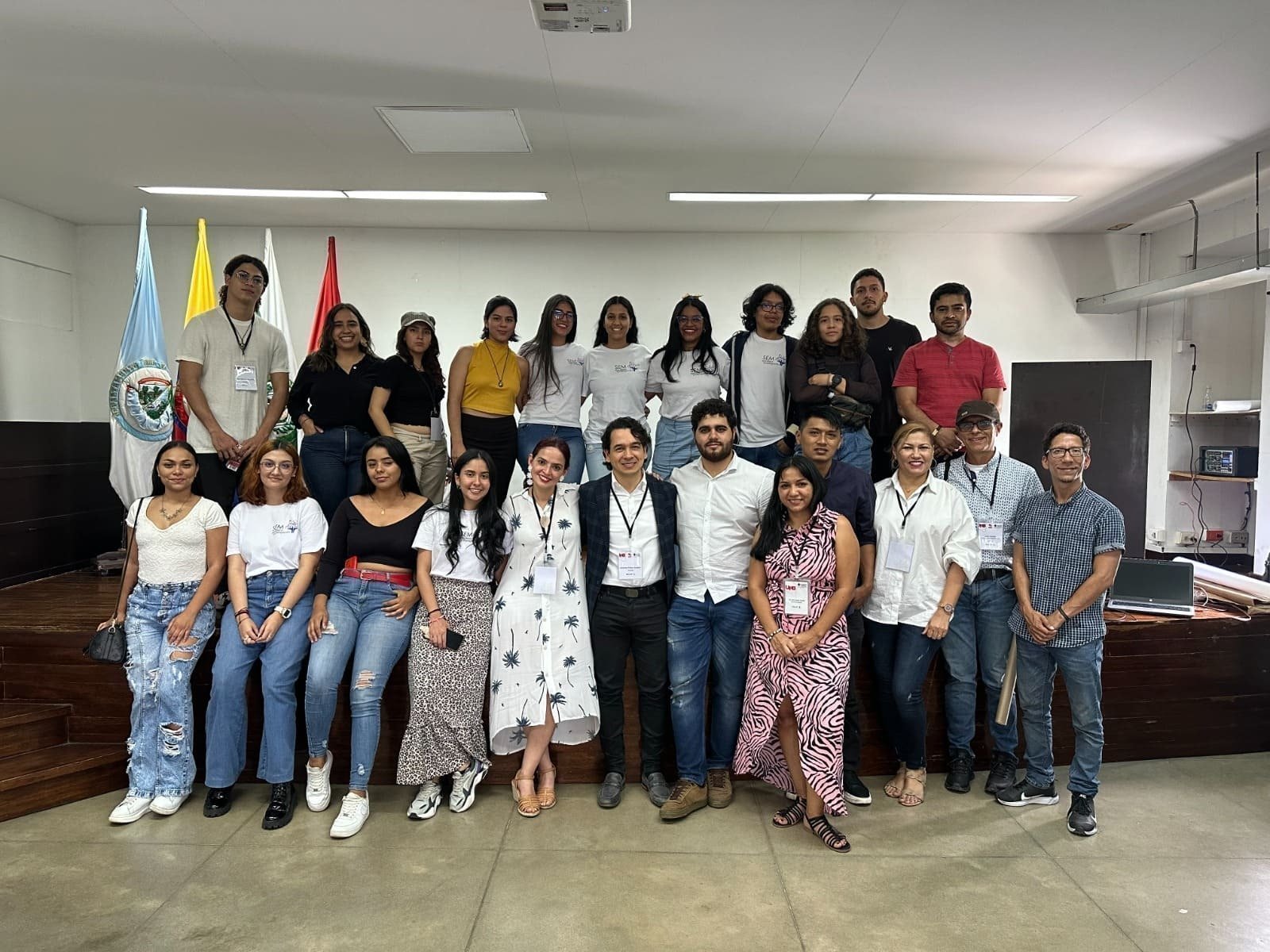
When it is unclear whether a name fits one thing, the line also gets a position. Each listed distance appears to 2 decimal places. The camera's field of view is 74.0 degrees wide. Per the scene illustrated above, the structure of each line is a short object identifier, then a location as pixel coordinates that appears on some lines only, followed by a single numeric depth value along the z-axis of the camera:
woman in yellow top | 4.32
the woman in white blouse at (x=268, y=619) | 3.31
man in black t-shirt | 4.22
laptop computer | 3.96
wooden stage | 3.65
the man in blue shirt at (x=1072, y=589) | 3.20
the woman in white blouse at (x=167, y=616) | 3.35
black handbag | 3.33
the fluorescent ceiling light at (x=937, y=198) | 6.11
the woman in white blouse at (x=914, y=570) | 3.31
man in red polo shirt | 4.05
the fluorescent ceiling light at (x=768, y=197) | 6.08
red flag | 7.03
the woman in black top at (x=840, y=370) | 3.84
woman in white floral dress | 3.31
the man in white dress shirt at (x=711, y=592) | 3.30
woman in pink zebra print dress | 3.11
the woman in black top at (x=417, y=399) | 4.14
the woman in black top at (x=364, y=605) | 3.30
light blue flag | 5.66
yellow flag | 6.58
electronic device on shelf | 6.84
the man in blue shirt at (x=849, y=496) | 3.32
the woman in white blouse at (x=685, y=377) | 4.21
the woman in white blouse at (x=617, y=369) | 4.41
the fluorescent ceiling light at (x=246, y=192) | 6.11
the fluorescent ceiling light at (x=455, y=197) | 6.16
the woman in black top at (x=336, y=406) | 4.02
